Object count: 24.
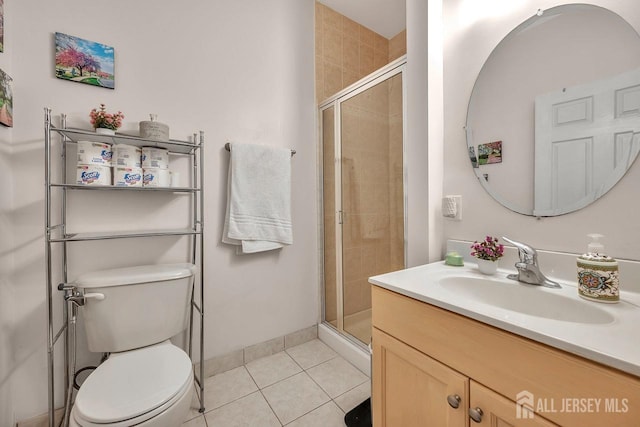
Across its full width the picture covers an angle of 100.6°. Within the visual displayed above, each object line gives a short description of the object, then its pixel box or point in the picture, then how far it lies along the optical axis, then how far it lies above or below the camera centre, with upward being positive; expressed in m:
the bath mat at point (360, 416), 1.23 -0.98
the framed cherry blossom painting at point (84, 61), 1.21 +0.71
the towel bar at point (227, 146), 1.61 +0.40
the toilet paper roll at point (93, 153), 1.13 +0.26
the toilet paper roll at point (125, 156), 1.21 +0.26
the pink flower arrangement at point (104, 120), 1.17 +0.41
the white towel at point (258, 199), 1.61 +0.08
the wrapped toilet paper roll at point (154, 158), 1.28 +0.27
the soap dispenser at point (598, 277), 0.75 -0.19
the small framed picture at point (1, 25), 1.08 +0.77
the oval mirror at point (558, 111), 0.84 +0.37
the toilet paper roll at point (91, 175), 1.13 +0.16
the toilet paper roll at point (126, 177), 1.20 +0.16
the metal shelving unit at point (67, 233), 1.04 -0.10
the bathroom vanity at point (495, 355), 0.51 -0.34
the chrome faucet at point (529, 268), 0.92 -0.20
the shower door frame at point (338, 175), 1.70 +0.27
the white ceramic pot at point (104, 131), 1.16 +0.36
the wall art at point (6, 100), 1.04 +0.46
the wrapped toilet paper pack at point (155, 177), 1.27 +0.17
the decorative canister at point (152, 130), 1.24 +0.38
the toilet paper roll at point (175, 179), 1.36 +0.17
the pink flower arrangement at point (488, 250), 1.04 -0.15
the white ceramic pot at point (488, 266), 1.03 -0.22
